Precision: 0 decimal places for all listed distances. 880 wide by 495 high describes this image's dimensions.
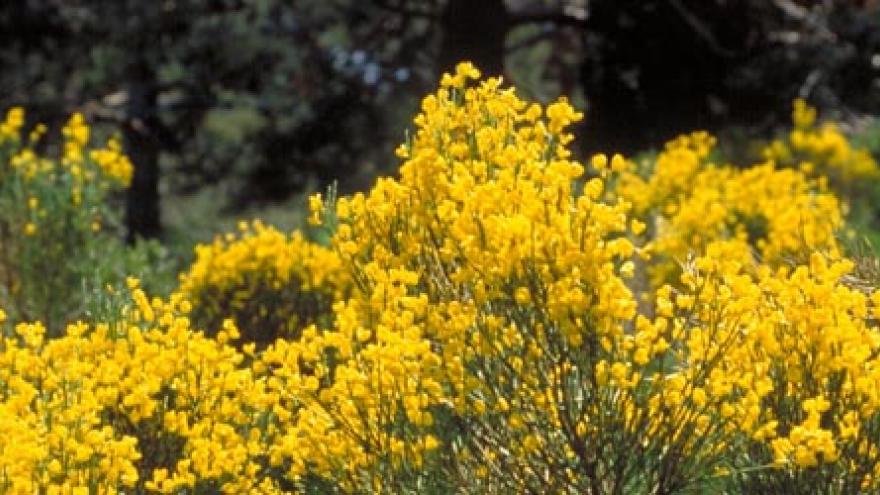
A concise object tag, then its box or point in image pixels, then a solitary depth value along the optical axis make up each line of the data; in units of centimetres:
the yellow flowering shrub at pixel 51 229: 1451
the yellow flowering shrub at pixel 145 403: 753
